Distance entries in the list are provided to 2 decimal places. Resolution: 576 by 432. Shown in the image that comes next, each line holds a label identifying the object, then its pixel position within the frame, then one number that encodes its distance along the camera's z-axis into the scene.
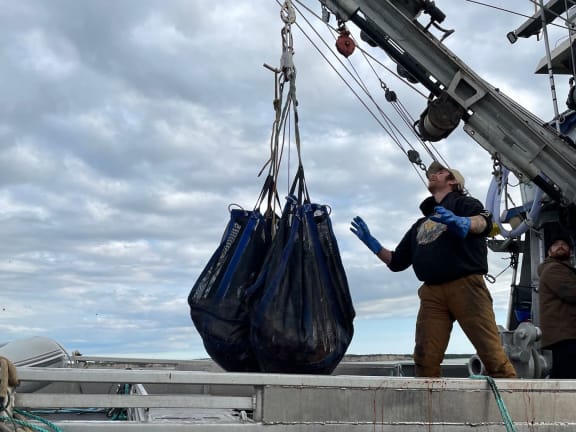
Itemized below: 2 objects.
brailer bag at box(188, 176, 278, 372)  3.41
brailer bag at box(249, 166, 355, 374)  3.08
